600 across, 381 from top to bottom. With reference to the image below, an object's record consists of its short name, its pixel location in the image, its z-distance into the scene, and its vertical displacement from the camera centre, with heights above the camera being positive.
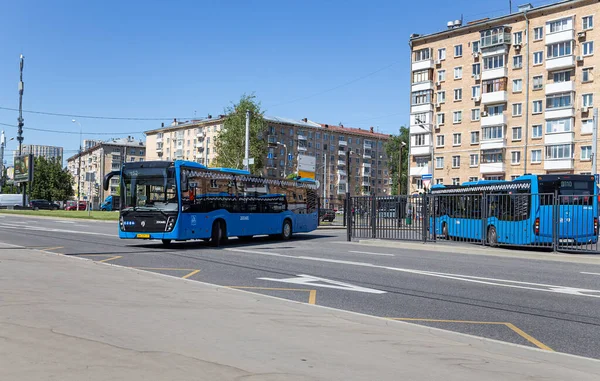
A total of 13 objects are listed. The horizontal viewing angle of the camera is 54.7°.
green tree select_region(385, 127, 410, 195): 96.00 +9.13
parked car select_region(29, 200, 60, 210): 88.00 -0.54
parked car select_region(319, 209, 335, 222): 47.78 -0.73
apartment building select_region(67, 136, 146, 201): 146.38 +12.70
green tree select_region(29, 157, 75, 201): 105.06 +3.36
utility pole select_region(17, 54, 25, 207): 73.88 +12.00
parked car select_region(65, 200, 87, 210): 101.30 -0.56
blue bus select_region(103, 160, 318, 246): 19.61 +0.08
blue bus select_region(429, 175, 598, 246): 18.14 -0.10
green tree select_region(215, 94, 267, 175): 77.44 +8.94
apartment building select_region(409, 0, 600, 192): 55.31 +12.02
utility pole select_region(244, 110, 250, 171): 38.98 +3.36
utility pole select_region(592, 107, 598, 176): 38.71 +4.61
